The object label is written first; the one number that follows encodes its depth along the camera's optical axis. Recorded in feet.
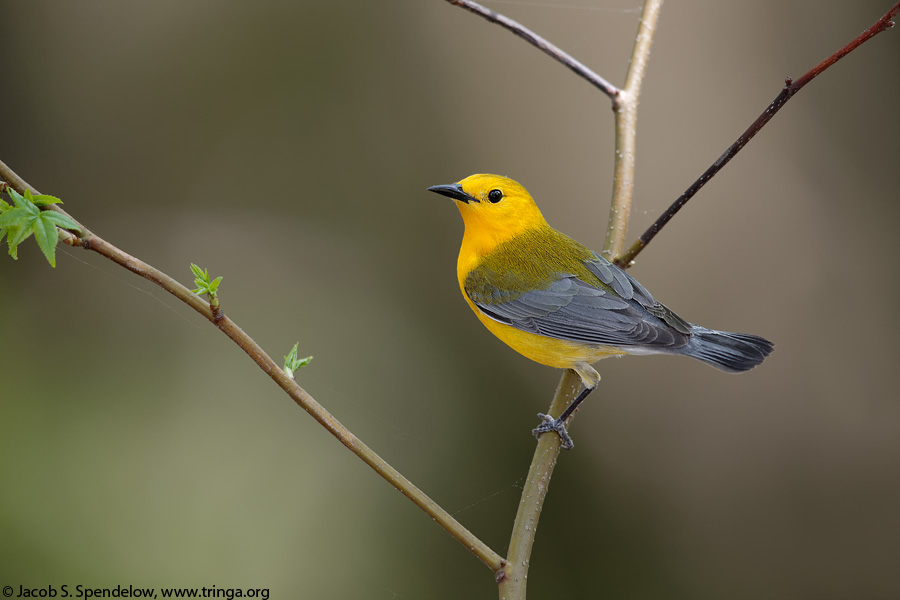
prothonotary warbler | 17.81
